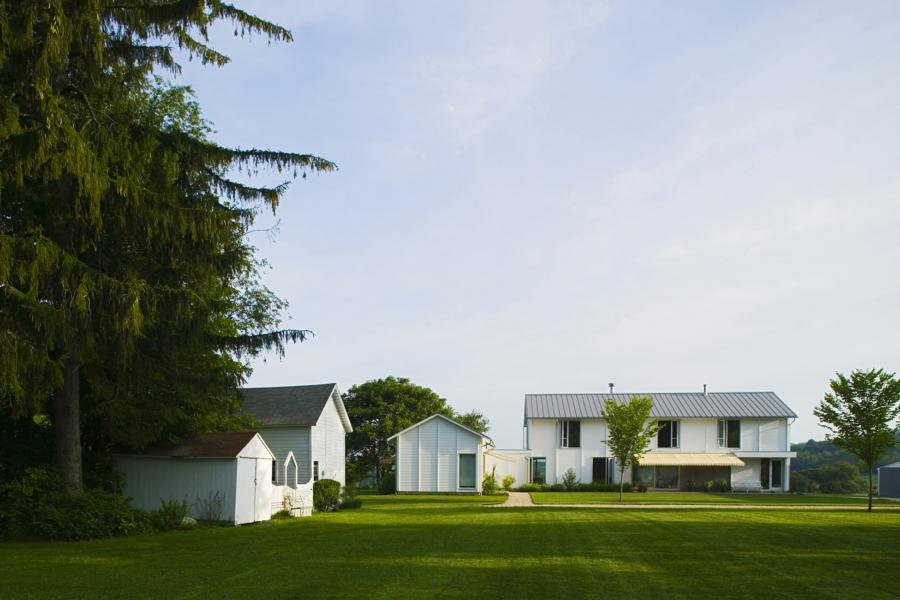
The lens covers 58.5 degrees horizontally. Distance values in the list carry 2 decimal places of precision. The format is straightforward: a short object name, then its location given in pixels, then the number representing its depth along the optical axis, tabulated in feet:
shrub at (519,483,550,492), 156.97
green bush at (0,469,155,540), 56.34
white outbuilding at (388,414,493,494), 142.61
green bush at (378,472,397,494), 149.07
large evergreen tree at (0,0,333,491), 42.98
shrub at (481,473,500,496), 141.79
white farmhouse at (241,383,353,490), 101.81
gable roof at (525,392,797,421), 162.91
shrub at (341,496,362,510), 99.40
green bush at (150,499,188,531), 63.41
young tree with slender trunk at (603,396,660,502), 119.71
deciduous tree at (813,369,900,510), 97.96
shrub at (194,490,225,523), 69.82
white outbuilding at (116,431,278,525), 70.28
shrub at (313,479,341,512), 92.32
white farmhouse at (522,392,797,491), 161.27
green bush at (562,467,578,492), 157.28
